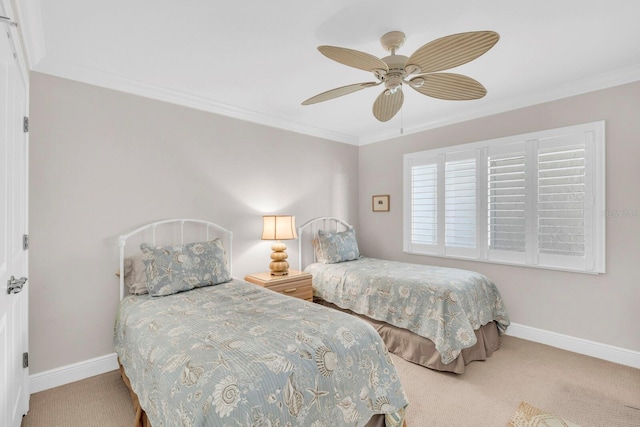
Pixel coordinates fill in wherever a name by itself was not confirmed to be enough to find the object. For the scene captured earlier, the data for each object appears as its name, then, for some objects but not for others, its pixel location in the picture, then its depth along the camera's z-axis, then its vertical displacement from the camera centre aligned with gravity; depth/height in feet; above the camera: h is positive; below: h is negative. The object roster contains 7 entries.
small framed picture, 15.06 +0.49
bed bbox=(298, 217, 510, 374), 8.45 -2.93
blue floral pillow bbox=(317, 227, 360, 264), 12.92 -1.48
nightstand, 10.74 -2.50
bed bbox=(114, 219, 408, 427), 4.20 -2.33
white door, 4.75 -0.34
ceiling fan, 5.40 +2.95
